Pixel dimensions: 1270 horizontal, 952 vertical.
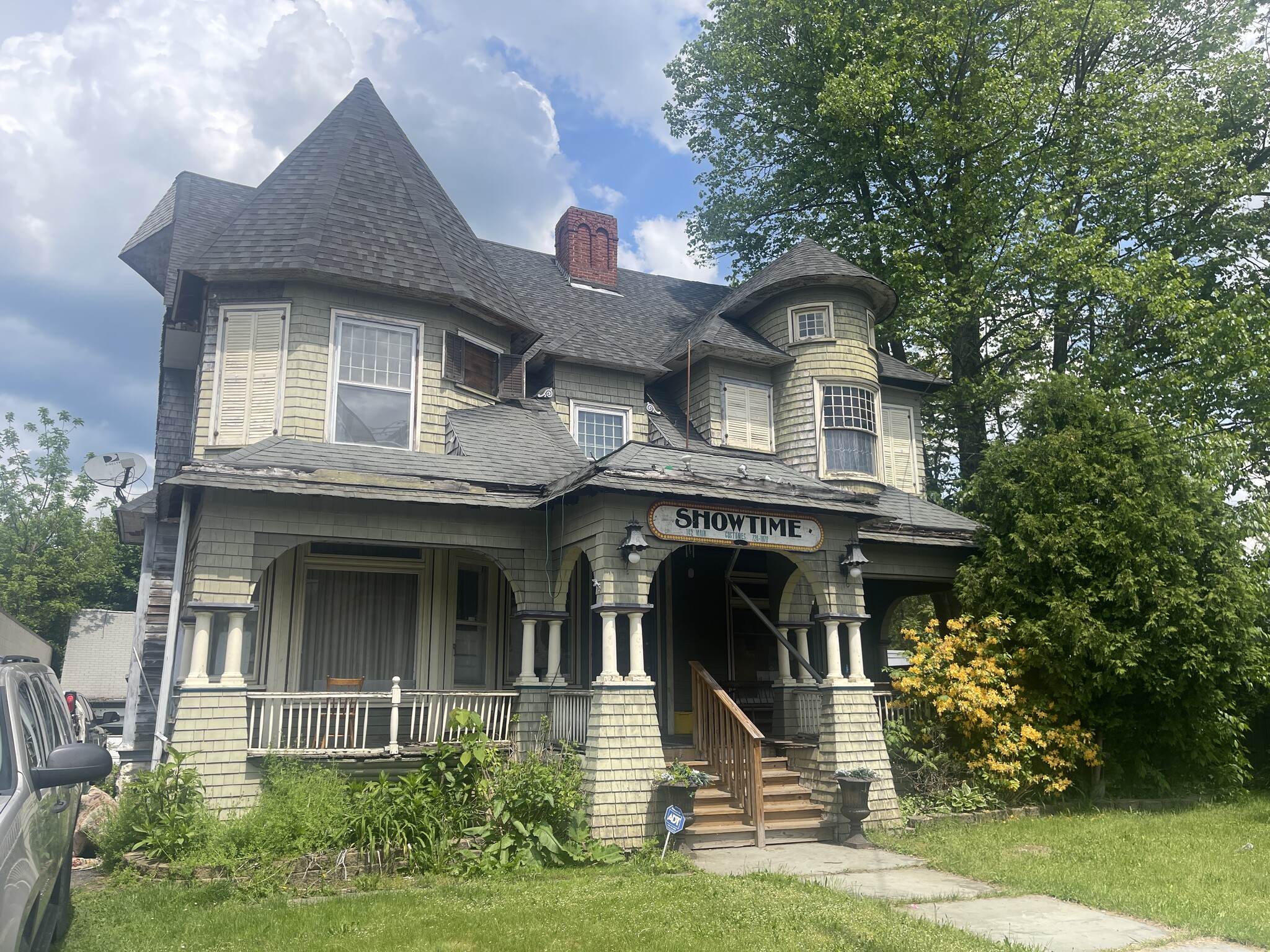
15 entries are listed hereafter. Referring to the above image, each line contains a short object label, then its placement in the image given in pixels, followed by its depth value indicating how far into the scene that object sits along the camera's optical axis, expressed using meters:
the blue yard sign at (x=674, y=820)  9.27
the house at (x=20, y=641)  10.37
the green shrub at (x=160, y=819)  8.53
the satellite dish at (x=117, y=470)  15.90
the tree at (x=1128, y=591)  12.78
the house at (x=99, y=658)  27.75
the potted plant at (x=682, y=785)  9.68
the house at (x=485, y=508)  10.34
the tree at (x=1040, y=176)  20.69
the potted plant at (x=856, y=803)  10.52
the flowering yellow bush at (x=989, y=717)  12.41
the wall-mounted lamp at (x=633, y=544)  10.30
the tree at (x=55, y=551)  38.47
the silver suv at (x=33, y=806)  4.12
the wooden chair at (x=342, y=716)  10.05
